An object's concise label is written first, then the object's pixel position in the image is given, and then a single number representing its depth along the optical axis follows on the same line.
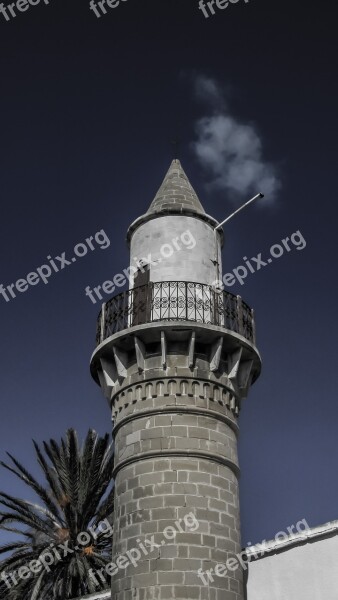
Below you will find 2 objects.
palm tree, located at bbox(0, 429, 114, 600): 20.20
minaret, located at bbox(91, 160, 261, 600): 11.97
